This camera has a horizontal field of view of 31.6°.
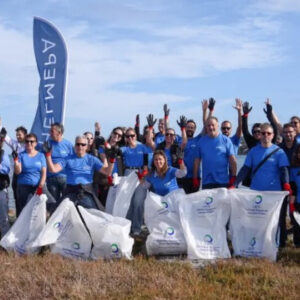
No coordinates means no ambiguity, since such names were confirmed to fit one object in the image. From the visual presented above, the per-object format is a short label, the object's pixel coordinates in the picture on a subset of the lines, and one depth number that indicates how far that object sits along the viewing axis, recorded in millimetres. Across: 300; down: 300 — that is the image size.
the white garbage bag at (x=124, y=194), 8031
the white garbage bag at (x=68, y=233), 7012
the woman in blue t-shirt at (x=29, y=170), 7711
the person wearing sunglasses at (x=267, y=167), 6887
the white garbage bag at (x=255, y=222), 6680
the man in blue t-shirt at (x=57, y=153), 8203
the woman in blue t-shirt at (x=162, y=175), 7422
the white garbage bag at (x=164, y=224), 6938
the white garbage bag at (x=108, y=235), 6828
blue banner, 10570
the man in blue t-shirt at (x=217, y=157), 7504
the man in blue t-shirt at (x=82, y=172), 7305
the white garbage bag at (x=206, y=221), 6805
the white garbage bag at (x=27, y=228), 7203
